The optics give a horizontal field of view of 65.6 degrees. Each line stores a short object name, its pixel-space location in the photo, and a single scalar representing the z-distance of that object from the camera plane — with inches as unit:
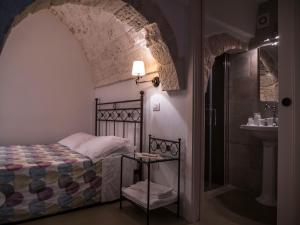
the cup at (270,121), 112.9
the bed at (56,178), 82.0
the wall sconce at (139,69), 106.2
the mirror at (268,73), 116.3
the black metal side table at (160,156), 85.8
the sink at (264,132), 97.5
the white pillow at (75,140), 124.5
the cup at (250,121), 118.0
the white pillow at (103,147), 101.0
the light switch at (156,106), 104.2
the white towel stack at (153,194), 85.0
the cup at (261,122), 114.3
